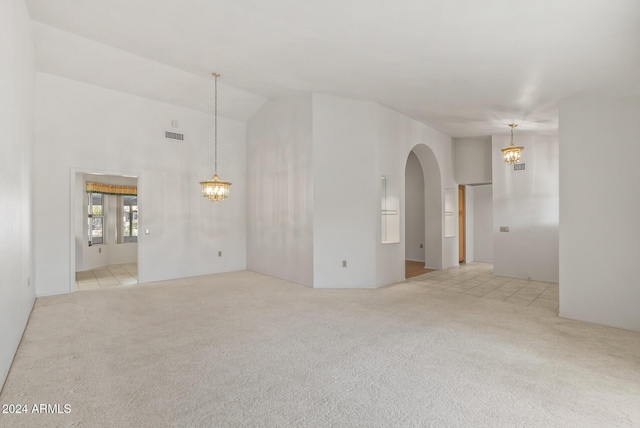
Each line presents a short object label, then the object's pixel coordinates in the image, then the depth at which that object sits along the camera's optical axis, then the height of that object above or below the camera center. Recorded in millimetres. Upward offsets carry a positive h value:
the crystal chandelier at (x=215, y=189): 5473 +424
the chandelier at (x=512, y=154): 6102 +1129
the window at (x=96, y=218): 8953 -112
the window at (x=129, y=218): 9806 -131
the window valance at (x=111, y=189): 8820 +722
